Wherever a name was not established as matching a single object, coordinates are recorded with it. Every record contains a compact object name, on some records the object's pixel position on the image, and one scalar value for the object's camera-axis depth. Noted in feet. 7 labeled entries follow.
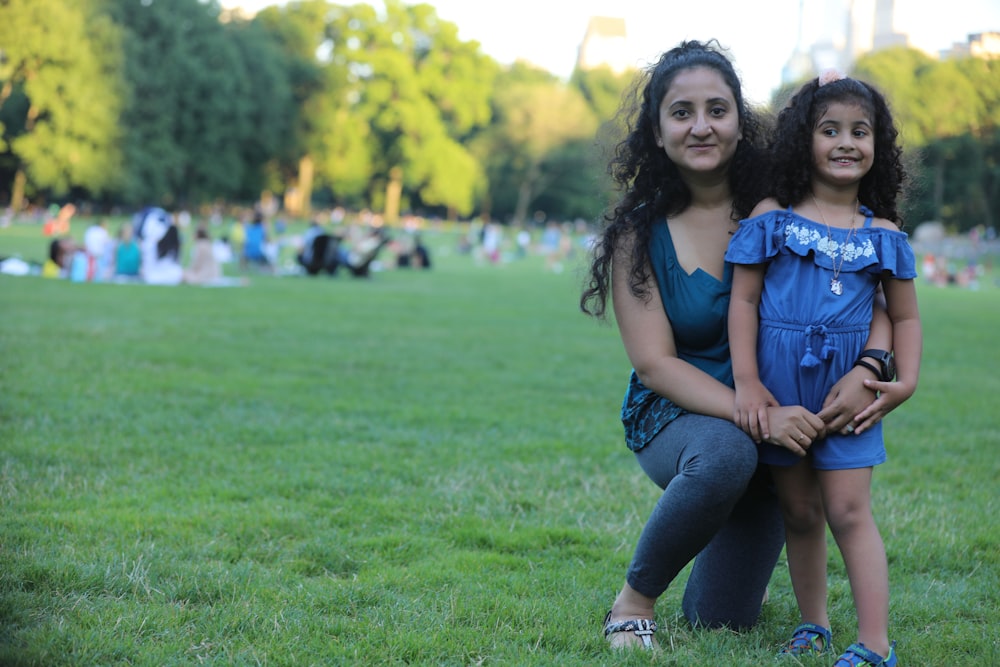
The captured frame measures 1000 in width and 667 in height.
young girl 10.17
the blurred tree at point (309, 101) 208.85
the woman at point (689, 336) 10.37
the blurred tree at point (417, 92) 212.02
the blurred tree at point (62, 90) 141.18
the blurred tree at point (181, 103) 167.12
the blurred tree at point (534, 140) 232.73
